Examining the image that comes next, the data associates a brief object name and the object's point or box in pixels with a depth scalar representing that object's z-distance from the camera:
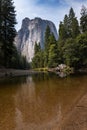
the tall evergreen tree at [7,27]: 14.49
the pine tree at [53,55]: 23.25
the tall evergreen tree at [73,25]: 23.61
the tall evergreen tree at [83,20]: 23.59
